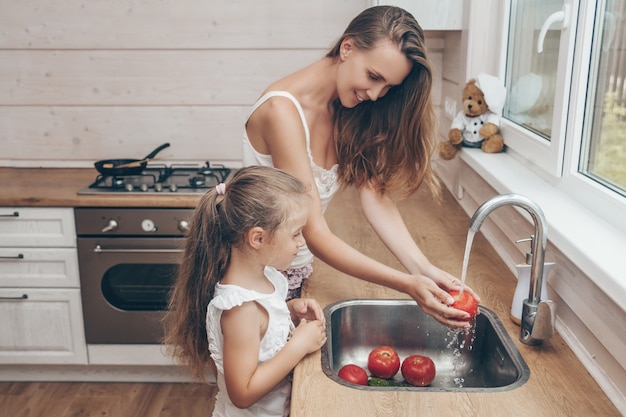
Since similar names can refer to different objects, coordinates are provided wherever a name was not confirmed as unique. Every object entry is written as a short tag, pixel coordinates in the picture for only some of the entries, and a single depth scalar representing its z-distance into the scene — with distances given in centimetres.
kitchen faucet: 117
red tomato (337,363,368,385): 132
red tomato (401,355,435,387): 140
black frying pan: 256
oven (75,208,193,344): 243
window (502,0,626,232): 138
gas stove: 246
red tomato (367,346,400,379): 142
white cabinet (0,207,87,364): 248
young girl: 118
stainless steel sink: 145
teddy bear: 208
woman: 138
